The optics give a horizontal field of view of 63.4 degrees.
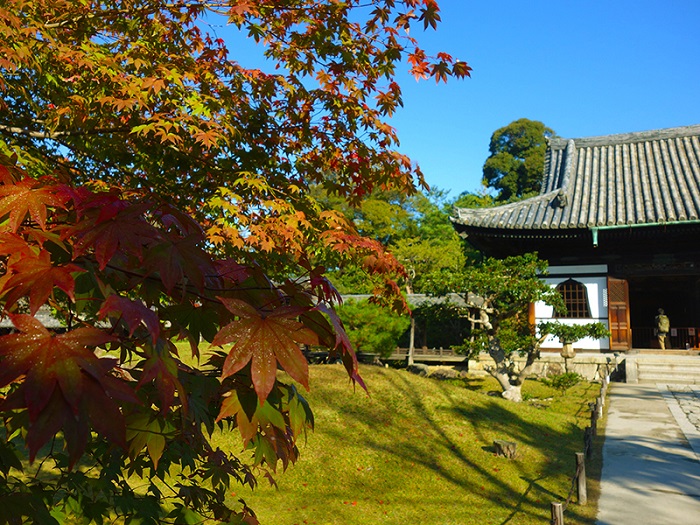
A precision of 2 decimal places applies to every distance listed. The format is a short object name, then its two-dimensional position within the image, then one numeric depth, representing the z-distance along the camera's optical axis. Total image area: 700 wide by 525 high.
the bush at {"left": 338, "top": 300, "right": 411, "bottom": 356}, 21.62
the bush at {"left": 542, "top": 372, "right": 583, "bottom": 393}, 14.69
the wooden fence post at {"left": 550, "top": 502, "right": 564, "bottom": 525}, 4.69
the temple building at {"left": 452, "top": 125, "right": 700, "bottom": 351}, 18.11
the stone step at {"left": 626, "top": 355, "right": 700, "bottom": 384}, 16.95
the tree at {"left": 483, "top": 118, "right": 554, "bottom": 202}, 46.50
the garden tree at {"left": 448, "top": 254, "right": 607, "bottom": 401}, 13.77
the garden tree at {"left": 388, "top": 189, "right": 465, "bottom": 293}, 32.19
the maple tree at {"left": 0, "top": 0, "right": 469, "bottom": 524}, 1.34
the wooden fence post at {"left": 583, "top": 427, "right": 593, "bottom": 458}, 8.12
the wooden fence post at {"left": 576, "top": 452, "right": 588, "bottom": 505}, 6.49
